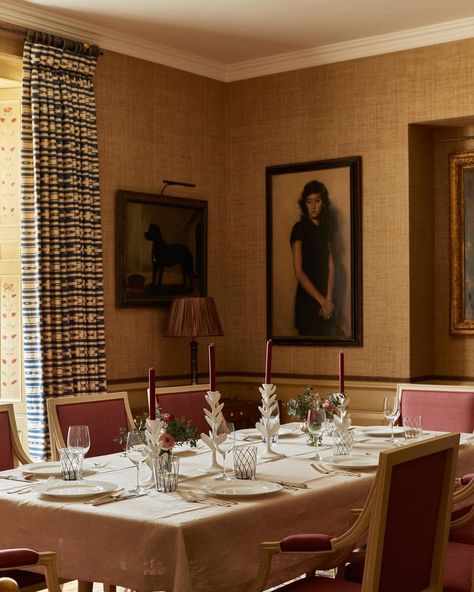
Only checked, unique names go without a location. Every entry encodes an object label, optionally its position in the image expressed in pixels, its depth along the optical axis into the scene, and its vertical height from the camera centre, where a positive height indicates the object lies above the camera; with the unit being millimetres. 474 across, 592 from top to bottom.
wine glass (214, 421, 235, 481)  3588 -437
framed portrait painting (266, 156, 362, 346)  6707 +439
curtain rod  5742 +1683
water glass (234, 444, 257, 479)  3410 -524
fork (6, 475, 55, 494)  3256 -582
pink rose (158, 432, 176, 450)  3139 -405
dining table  2758 -626
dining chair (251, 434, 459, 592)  2701 -642
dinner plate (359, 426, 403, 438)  4569 -561
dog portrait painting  6480 +466
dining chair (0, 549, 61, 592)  2760 -702
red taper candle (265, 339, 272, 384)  4020 -204
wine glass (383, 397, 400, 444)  4359 -434
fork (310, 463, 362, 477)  3564 -580
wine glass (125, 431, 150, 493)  3251 -454
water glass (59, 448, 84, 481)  3420 -516
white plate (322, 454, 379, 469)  3649 -570
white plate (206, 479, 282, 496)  3125 -567
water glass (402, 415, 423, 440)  4121 -482
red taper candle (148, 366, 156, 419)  3180 -266
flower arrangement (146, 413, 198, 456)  3152 -395
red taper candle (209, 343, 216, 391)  3529 -187
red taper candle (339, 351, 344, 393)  4336 -269
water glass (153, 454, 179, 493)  3172 -523
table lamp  6516 -31
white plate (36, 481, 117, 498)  3119 -567
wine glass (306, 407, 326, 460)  3959 -432
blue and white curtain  5812 +517
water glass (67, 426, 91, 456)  3383 -429
